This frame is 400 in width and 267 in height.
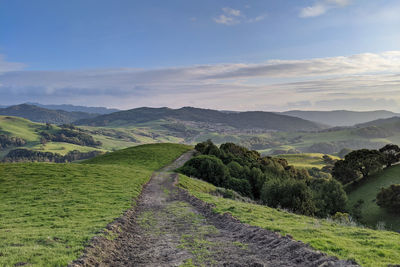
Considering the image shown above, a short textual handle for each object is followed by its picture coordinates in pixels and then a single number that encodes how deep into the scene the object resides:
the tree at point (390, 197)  53.47
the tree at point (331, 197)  55.29
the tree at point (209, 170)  58.71
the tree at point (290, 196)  40.28
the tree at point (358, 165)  77.00
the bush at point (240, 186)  56.14
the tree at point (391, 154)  80.31
